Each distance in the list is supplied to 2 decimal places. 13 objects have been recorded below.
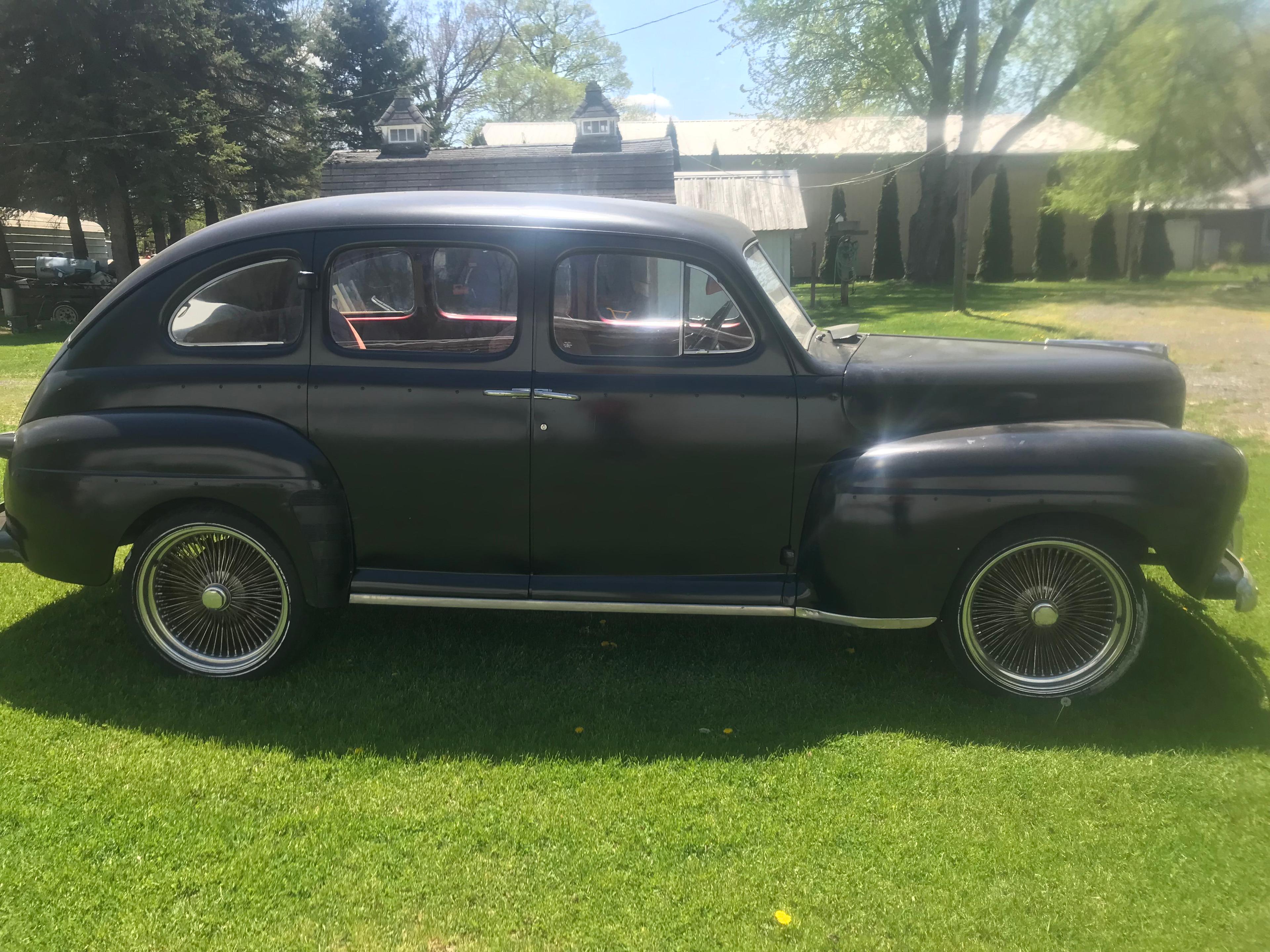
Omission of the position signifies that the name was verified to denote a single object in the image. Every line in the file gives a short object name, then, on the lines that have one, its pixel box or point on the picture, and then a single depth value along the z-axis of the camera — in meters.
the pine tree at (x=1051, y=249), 30.34
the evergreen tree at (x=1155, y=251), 29.95
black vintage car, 3.78
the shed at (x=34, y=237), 35.34
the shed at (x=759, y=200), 19.41
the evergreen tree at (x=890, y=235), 31.12
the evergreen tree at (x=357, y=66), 38.84
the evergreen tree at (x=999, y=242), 30.05
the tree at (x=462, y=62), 47.84
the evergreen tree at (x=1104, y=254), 30.80
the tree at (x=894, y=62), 24.55
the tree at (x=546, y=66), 48.59
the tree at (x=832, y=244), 30.50
